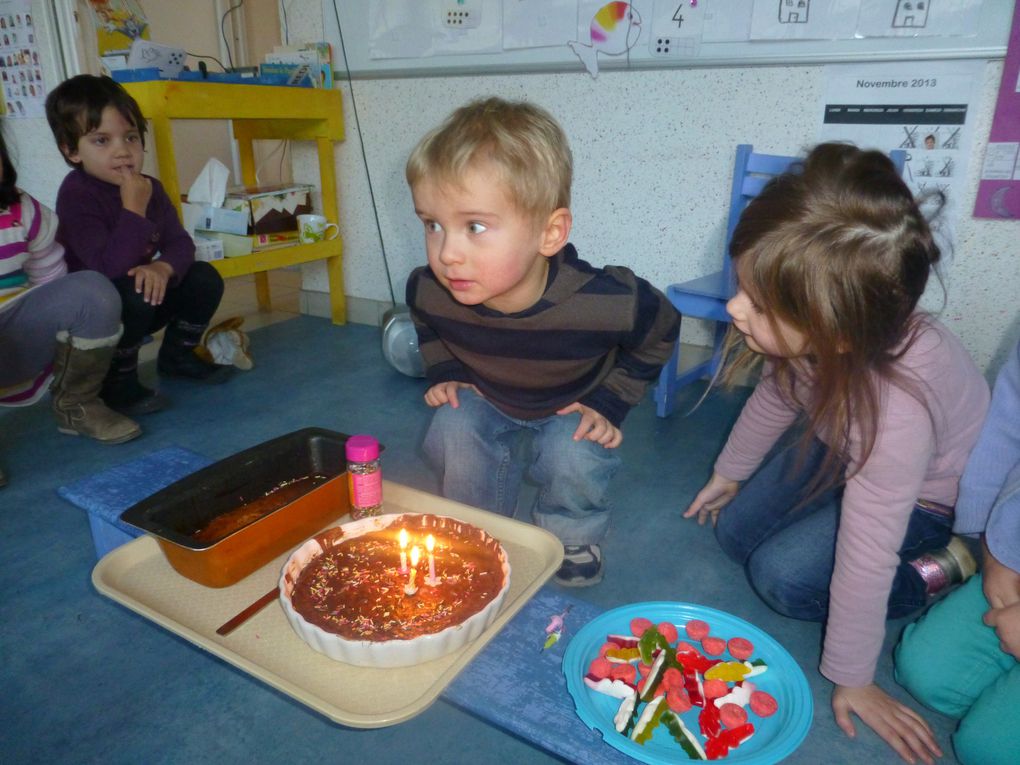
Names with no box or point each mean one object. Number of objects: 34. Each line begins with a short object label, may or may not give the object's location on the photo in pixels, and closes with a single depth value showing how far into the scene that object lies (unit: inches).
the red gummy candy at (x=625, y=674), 29.9
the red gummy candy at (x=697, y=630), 33.5
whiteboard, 58.4
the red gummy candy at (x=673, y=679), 30.0
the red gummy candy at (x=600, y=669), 30.0
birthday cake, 26.1
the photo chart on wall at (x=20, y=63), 104.7
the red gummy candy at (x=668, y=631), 32.6
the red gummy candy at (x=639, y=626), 32.6
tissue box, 83.0
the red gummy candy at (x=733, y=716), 28.7
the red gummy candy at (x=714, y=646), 32.4
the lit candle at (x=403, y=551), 30.4
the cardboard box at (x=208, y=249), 79.0
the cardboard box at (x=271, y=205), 84.4
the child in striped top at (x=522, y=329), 37.9
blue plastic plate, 26.9
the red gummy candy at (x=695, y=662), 31.2
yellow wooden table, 73.3
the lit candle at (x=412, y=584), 29.1
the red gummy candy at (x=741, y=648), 31.9
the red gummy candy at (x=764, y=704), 29.3
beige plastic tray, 24.4
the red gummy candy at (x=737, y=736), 28.0
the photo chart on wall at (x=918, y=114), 59.9
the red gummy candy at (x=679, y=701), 29.1
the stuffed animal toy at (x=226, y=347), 82.4
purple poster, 57.0
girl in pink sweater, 31.3
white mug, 92.3
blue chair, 59.6
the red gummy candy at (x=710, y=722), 28.4
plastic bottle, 33.8
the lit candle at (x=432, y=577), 29.7
